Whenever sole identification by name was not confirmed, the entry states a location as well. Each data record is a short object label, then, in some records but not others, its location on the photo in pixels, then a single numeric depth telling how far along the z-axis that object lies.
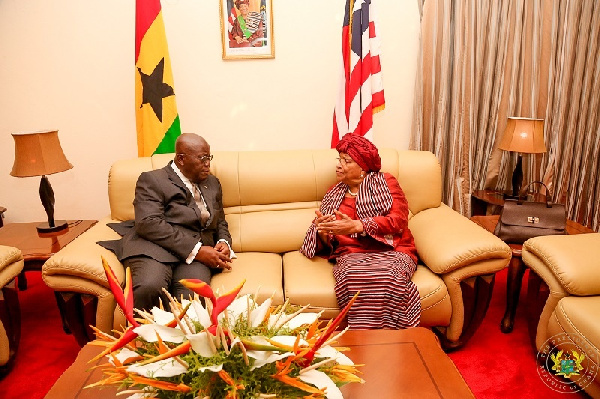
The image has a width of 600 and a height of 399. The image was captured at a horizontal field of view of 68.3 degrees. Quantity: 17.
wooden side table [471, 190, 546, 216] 2.97
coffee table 1.32
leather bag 2.43
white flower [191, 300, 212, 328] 1.03
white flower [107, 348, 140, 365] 1.03
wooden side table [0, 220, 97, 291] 2.22
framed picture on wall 2.99
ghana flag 2.75
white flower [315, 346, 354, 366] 1.12
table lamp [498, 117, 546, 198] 2.81
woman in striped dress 2.01
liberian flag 2.86
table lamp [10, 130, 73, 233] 2.40
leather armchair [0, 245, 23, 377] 2.03
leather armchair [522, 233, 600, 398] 1.72
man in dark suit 2.10
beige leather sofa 2.04
